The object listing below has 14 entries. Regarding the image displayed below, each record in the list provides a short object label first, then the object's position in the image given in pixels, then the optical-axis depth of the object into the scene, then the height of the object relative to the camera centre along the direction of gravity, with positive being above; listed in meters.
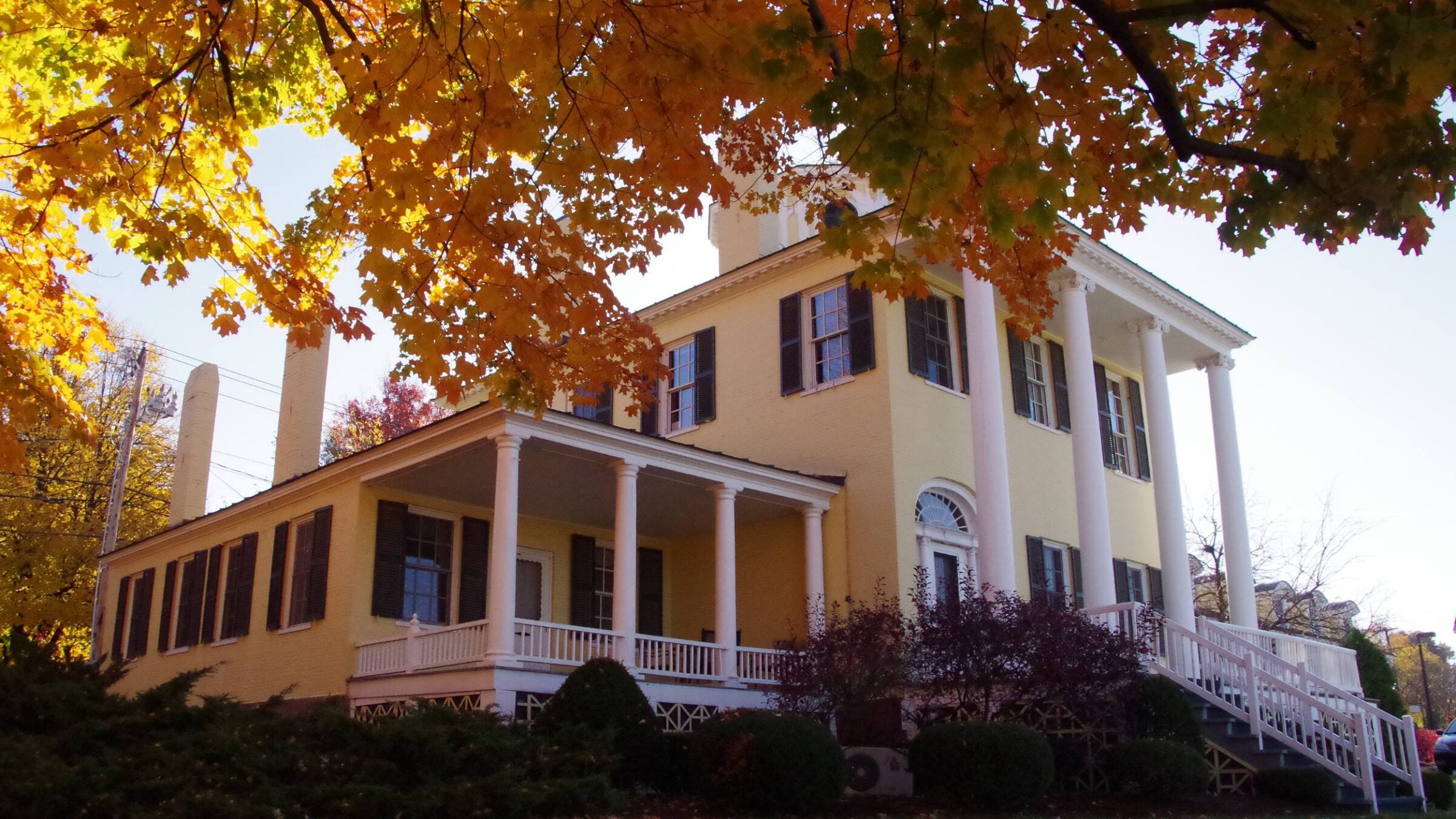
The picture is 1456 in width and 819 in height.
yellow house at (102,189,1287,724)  16.69 +4.00
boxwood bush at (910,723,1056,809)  12.08 -0.12
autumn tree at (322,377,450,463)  44.94 +12.48
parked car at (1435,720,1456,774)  24.89 -0.09
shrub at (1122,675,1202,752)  14.15 +0.45
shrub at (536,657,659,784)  12.28 +0.43
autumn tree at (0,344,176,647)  29.91 +6.91
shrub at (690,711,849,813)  11.18 -0.09
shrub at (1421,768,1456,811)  15.49 -0.52
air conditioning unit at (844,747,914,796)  12.96 -0.20
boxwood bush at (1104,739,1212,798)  12.89 -0.17
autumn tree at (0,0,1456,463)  5.79 +3.74
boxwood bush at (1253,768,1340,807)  13.16 -0.38
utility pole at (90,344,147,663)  26.88 +6.40
